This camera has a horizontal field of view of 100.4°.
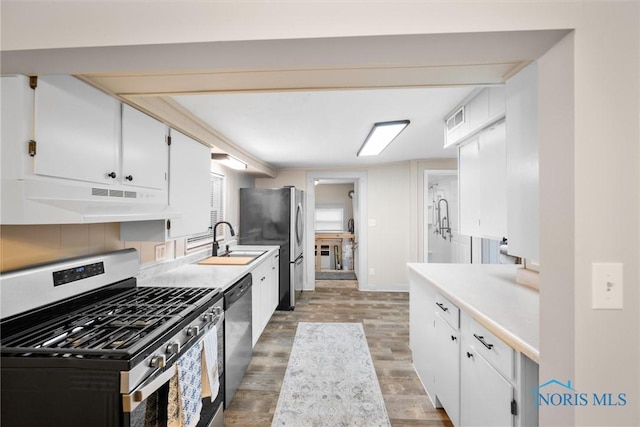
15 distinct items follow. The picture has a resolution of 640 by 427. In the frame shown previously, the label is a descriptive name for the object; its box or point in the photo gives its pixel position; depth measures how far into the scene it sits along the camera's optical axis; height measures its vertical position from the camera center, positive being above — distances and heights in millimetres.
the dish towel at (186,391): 1195 -830
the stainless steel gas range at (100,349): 963 -524
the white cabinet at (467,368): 1050 -775
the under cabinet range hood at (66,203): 986 +58
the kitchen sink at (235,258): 2668 -459
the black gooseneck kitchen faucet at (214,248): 3042 -365
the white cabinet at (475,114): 1633 +714
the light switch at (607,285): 716 -186
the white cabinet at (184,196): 1800 +162
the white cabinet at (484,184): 1663 +221
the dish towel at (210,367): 1495 -866
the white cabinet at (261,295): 2637 -876
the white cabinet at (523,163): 1227 +262
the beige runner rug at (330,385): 1839 -1377
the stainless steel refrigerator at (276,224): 3941 -119
